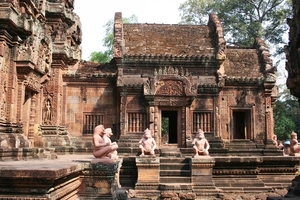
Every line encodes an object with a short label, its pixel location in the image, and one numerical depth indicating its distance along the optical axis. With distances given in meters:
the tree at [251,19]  29.22
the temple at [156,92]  14.06
